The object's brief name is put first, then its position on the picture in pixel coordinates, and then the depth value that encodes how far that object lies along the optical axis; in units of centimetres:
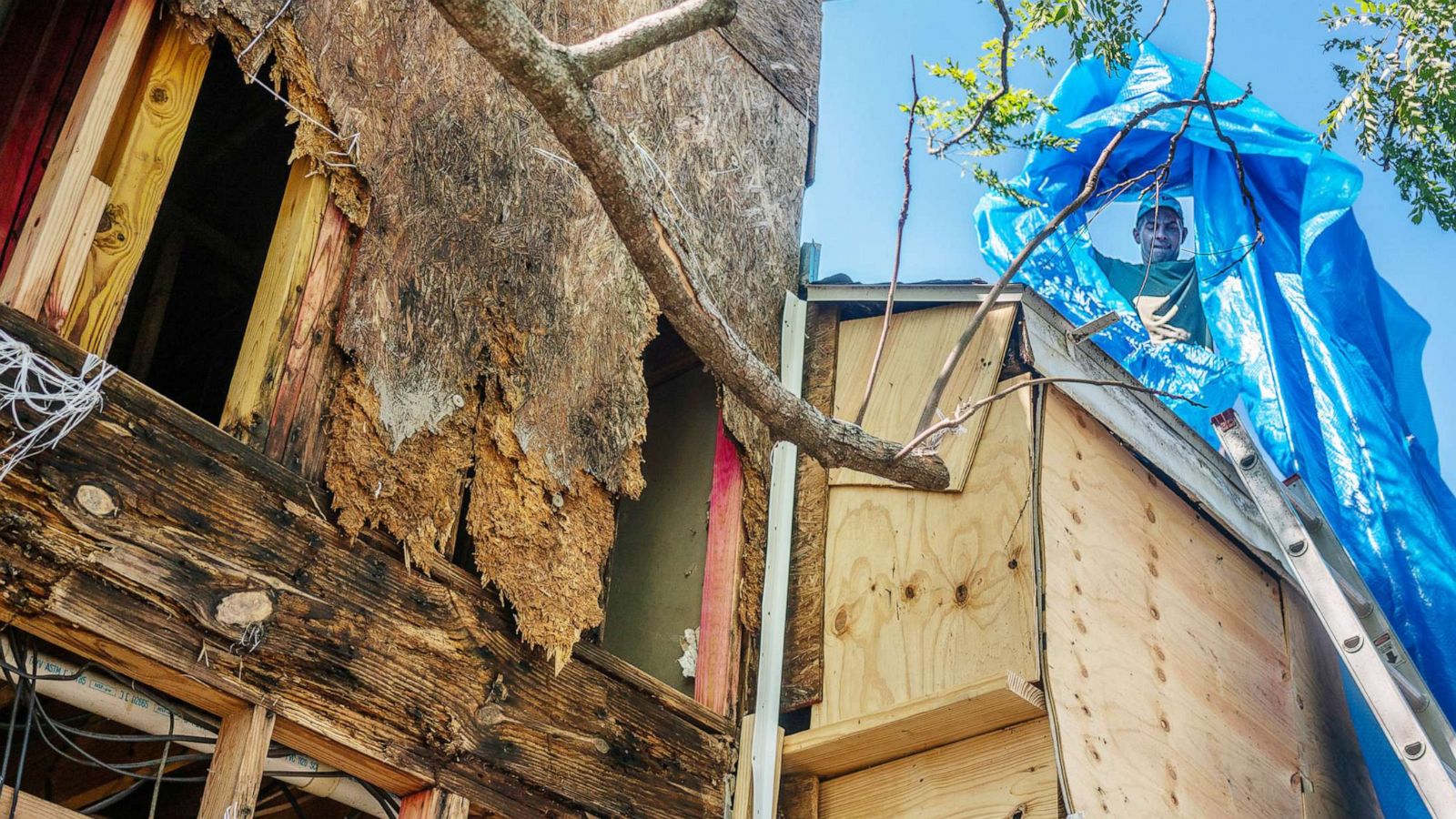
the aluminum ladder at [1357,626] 422
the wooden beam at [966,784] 385
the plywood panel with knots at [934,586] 404
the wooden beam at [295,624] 272
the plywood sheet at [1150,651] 408
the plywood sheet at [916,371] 456
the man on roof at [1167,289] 588
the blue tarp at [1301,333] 485
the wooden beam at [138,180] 295
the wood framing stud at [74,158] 281
